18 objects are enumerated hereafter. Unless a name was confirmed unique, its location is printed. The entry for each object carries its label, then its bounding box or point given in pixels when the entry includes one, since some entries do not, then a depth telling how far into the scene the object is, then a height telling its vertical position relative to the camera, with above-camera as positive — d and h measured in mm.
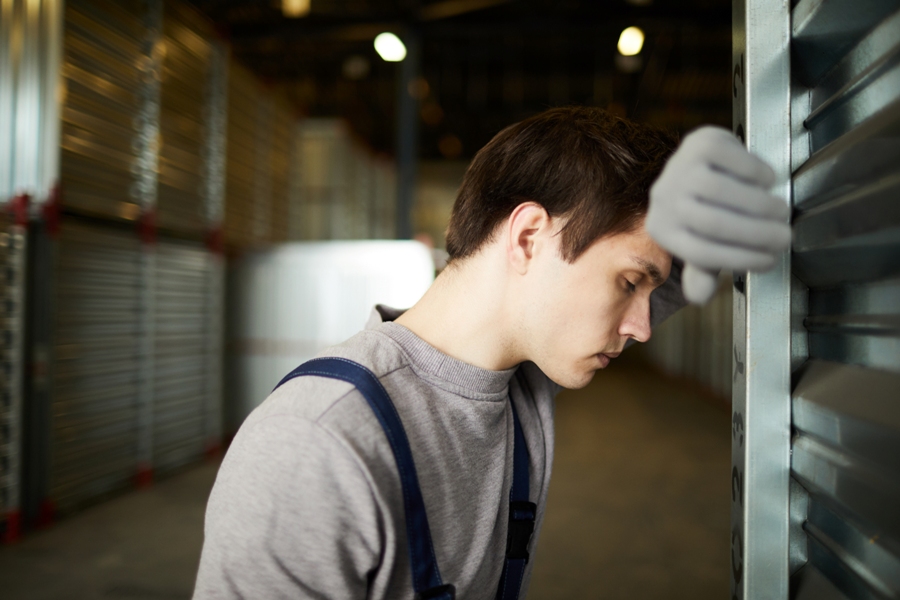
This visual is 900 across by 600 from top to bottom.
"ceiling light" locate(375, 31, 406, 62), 7035 +3108
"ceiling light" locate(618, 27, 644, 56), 6852 +3140
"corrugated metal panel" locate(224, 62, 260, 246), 6754 +1750
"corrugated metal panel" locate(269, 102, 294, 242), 7688 +1835
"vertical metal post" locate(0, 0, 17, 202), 4281 +1544
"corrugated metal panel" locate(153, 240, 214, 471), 5719 -449
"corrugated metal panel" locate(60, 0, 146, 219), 4520 +1601
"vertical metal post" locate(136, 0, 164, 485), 5352 +976
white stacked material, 6531 +157
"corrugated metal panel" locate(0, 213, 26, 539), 4195 -419
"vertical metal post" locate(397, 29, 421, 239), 7426 +2228
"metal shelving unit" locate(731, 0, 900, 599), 714 -4
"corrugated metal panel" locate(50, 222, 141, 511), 4602 -459
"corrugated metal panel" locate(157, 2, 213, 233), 5641 +1833
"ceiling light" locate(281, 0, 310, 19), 6924 +3474
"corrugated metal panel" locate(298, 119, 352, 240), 9219 +2017
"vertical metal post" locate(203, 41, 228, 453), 6379 +976
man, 1079 -160
